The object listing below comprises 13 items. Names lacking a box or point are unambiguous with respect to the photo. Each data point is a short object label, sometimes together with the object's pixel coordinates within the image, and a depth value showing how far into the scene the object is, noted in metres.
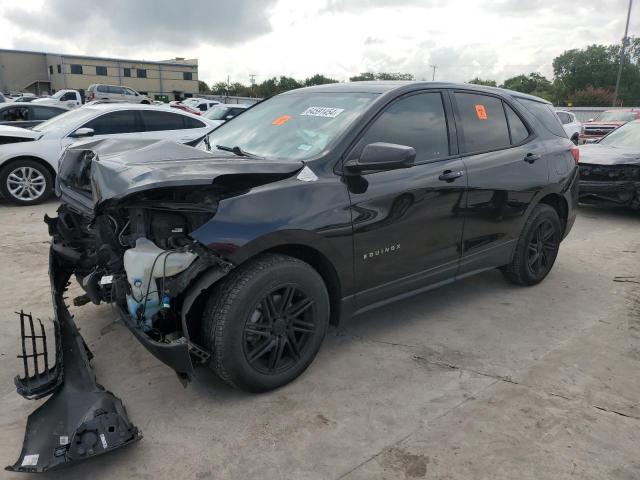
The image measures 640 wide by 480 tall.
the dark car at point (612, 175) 7.89
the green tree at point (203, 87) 81.49
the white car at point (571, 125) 18.38
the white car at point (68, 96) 29.50
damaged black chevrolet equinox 2.66
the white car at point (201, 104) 28.41
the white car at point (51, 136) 7.81
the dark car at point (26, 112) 11.03
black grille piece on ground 2.64
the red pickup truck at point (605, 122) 18.81
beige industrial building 65.00
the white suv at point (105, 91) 35.25
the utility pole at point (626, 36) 30.38
